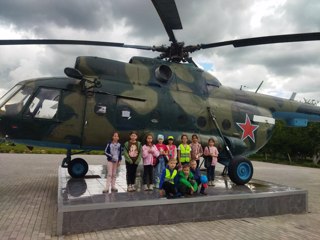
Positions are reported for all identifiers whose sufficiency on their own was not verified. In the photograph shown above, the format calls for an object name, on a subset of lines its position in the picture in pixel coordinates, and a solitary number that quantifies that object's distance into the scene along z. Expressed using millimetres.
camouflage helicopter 6441
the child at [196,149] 6700
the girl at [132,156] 5701
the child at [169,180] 5389
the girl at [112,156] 5657
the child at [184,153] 6316
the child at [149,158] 5924
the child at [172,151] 6209
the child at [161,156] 6217
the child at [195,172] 5808
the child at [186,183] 5437
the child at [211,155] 6974
